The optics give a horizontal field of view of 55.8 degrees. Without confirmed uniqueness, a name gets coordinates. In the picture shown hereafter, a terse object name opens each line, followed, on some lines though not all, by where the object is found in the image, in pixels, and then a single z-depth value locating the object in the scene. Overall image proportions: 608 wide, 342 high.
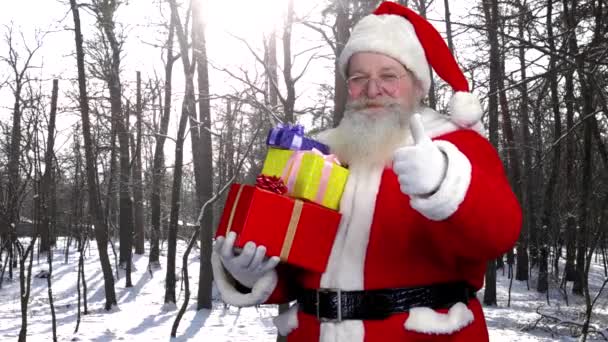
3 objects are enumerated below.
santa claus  1.68
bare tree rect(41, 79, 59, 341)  7.42
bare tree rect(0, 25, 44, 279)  8.12
